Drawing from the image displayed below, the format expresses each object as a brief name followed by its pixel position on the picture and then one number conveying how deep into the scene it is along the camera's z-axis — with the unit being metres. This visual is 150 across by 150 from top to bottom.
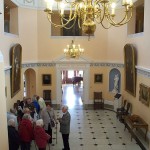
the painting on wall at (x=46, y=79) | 15.08
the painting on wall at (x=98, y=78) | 15.21
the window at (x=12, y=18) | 12.95
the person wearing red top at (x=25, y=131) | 7.31
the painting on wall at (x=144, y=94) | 9.66
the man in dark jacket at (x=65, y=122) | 7.98
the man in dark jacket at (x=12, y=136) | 6.97
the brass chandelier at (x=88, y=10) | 4.59
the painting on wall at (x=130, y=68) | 11.34
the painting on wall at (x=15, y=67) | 10.84
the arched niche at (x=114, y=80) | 14.41
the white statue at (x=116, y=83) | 14.39
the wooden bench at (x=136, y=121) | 9.59
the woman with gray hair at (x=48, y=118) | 8.52
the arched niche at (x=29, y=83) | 15.31
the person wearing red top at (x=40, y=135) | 7.11
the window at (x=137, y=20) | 12.88
